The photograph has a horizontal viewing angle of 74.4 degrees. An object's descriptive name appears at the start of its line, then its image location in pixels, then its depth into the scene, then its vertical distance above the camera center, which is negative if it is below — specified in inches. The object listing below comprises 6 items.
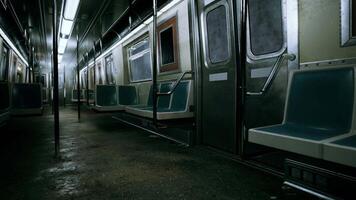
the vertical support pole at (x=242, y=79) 74.4 +5.1
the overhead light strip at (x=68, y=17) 217.6 +88.6
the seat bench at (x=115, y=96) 238.2 +0.9
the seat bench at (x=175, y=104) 130.5 -5.2
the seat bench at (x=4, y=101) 154.6 -1.9
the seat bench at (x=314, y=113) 56.7 -5.9
